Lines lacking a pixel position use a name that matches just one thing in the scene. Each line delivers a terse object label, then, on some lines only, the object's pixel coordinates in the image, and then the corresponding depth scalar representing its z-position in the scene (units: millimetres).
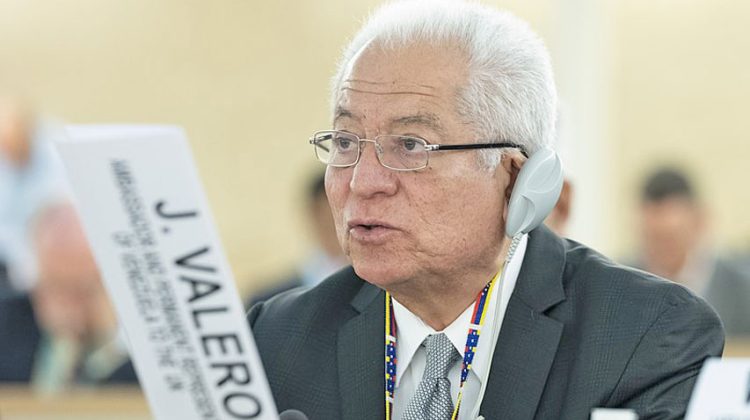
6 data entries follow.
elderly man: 4504
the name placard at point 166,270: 3066
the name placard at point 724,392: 3133
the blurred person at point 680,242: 13047
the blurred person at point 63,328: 10047
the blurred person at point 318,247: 12719
